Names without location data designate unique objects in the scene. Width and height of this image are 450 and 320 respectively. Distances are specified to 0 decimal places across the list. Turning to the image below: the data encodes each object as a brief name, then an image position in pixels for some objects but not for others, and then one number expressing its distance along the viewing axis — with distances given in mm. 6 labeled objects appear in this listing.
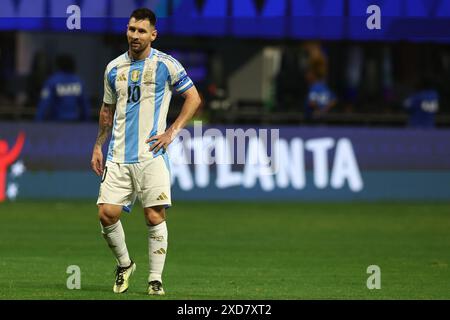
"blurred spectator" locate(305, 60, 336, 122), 25734
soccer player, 11312
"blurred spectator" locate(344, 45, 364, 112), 28808
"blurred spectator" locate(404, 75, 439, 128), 25516
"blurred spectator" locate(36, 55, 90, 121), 24244
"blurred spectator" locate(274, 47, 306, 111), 27859
